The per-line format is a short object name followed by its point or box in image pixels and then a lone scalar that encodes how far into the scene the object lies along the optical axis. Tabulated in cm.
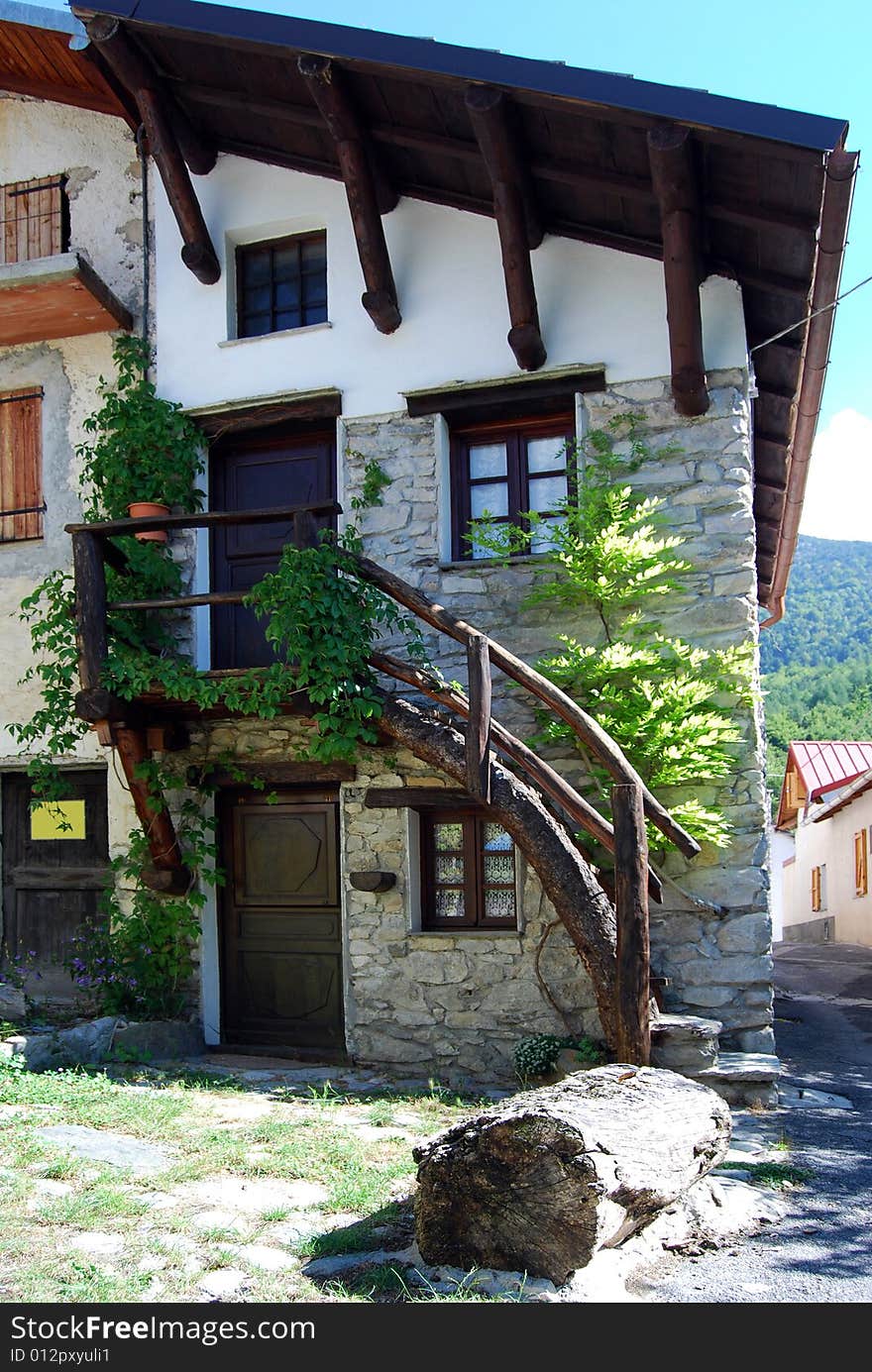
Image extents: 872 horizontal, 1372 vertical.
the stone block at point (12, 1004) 741
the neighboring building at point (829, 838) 1769
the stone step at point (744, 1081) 603
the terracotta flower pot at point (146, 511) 767
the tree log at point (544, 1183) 363
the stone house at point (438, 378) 662
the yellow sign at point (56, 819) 838
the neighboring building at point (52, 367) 834
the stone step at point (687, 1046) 595
